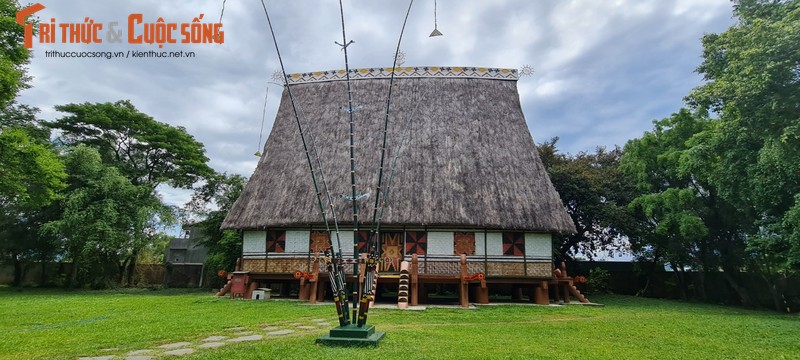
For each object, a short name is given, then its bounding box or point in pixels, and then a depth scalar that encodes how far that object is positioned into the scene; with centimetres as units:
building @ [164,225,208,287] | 2365
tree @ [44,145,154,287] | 1769
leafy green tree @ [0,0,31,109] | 1006
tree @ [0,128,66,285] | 1091
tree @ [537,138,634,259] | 1964
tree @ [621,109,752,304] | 1630
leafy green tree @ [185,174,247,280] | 1894
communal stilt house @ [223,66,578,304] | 1418
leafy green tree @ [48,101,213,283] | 2091
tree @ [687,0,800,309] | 943
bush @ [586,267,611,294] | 1970
